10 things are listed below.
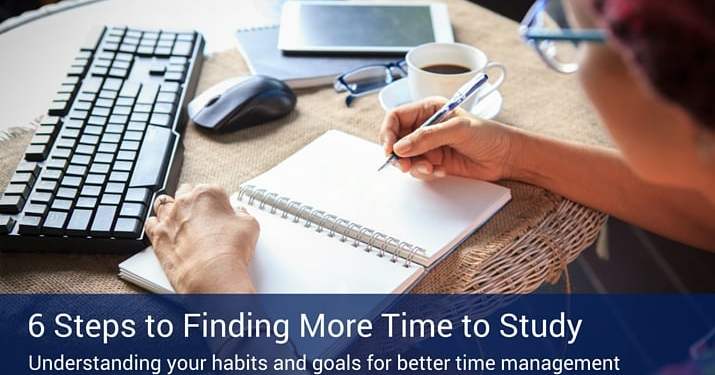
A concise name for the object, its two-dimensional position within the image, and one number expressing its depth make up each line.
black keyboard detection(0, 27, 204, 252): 0.78
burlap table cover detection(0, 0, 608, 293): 0.77
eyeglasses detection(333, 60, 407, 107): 1.10
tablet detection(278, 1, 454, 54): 1.19
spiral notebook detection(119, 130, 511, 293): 0.74
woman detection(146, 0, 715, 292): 0.39
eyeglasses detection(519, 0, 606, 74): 0.48
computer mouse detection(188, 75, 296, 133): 0.99
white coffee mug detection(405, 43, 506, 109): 0.99
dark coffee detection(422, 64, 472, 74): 1.03
